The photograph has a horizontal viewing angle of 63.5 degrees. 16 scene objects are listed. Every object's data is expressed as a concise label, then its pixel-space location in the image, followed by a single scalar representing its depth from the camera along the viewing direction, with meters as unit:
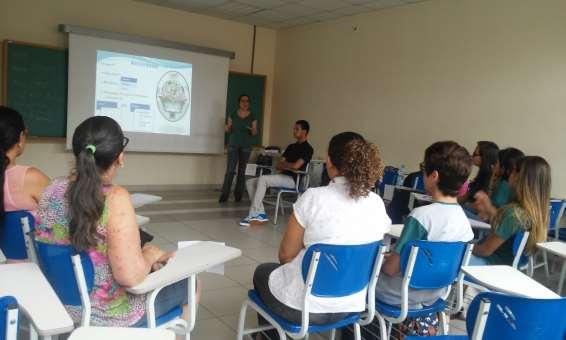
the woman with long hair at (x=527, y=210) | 2.43
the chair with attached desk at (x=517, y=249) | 2.37
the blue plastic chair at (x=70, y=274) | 1.42
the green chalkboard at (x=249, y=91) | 7.26
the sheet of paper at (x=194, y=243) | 1.83
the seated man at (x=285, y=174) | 5.23
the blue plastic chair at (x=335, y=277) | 1.68
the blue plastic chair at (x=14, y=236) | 1.89
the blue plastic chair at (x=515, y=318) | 1.27
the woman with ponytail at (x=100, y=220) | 1.42
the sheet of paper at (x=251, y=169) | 5.83
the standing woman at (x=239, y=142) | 6.39
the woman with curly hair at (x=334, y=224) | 1.77
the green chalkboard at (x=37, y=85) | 5.44
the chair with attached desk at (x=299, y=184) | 5.33
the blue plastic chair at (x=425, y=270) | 1.89
